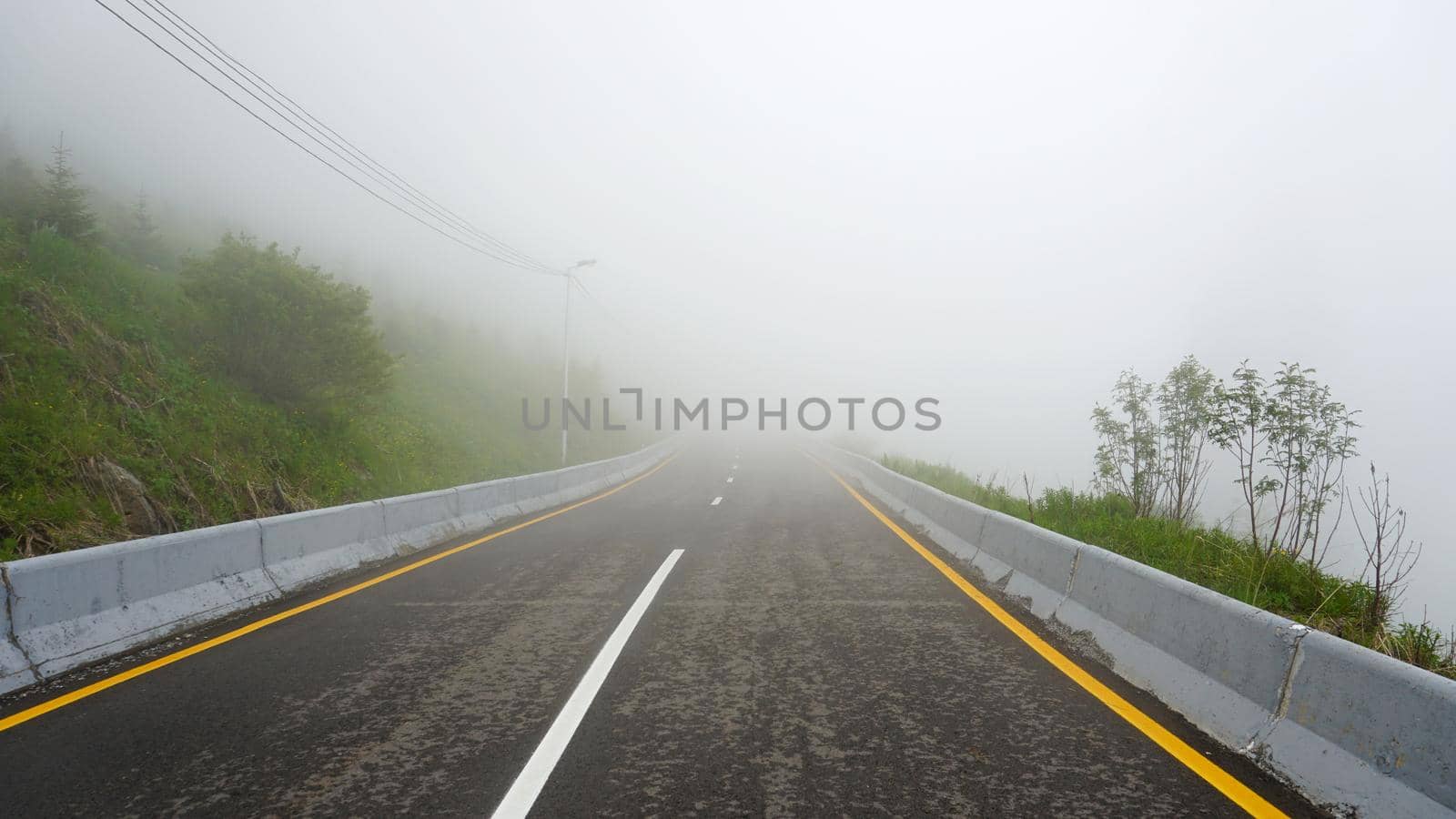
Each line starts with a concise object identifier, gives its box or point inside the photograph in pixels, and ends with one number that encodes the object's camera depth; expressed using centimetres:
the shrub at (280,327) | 1416
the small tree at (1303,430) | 988
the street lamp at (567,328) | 2597
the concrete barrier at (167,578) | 450
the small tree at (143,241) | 2047
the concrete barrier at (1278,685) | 271
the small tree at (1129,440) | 1304
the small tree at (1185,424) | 1159
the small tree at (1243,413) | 1013
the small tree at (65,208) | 1379
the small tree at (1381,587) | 480
